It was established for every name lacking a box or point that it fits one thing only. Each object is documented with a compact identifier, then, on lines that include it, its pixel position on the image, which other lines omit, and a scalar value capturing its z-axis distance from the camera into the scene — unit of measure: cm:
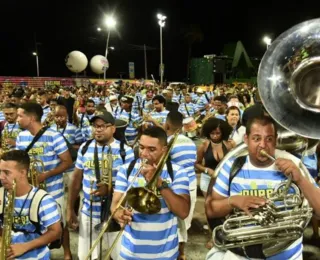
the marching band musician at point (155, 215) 295
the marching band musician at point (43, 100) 869
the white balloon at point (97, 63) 1898
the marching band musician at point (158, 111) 773
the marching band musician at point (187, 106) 1243
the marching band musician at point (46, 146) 462
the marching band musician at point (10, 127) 566
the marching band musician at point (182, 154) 484
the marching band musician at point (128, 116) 846
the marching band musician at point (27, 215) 306
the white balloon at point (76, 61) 1745
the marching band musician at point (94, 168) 416
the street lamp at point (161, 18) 2680
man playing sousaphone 266
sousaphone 296
